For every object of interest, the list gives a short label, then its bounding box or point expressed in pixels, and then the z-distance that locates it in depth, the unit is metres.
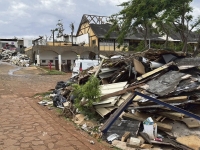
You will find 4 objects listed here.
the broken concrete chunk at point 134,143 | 4.36
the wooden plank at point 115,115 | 4.78
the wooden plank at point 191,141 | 4.21
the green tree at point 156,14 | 16.14
